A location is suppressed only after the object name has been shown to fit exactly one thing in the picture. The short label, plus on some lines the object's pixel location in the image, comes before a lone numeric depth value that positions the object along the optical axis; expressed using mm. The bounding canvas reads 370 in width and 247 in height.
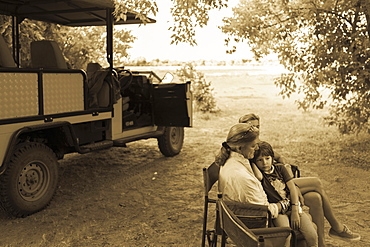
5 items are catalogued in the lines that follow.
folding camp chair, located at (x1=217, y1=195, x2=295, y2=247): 2248
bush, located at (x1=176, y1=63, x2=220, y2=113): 15859
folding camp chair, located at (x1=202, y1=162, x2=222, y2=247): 3379
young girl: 3352
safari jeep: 4957
